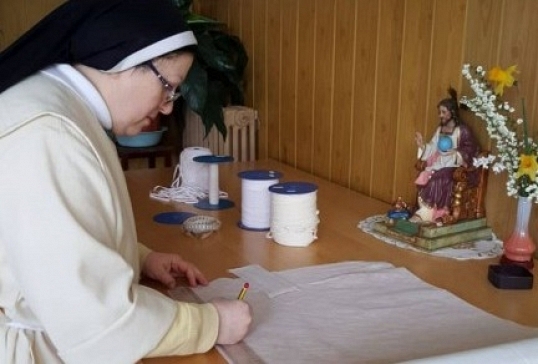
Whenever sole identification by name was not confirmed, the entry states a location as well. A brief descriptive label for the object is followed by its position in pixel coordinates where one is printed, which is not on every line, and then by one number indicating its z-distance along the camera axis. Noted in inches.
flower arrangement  52.5
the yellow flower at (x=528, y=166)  51.9
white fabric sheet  39.9
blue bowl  115.3
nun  32.8
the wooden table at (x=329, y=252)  48.5
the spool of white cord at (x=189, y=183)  75.9
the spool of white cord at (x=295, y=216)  59.4
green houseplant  96.8
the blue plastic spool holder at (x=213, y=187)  71.7
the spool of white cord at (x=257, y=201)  64.2
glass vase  53.6
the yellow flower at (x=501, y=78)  53.3
